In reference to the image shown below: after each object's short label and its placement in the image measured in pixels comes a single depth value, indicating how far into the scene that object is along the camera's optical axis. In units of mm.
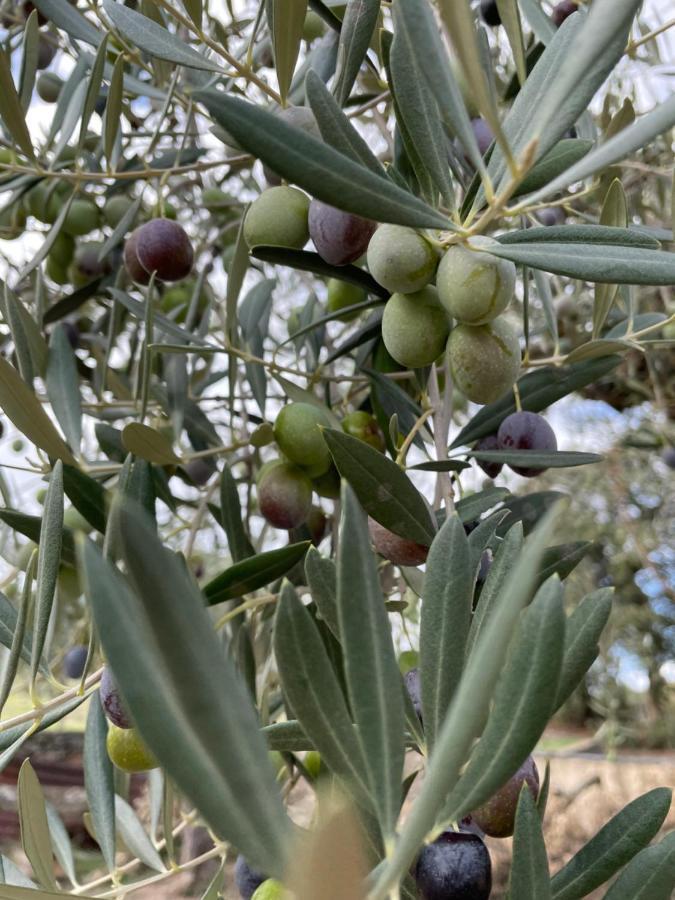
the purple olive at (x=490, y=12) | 289
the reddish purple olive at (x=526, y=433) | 219
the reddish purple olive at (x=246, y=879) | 210
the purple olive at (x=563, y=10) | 269
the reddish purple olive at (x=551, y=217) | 353
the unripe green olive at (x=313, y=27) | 300
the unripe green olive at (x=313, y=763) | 242
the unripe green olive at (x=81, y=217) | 347
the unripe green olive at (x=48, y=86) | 394
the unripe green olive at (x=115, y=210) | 359
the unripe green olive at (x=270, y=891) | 136
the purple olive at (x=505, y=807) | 147
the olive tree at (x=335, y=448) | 72
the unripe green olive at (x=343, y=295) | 273
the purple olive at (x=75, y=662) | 311
